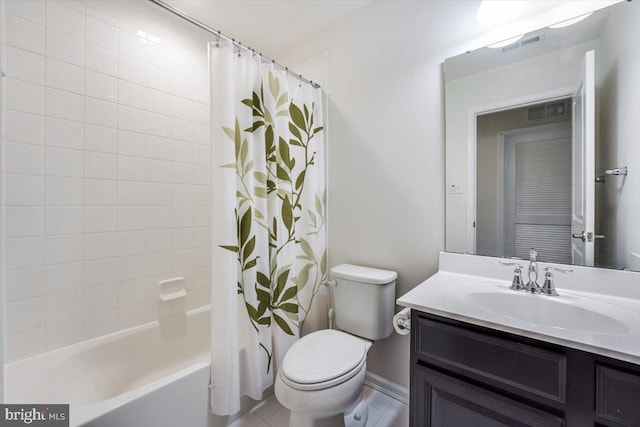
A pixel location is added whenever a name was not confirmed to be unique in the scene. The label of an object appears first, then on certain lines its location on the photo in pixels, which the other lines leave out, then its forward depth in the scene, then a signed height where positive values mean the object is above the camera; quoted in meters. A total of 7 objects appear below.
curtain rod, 1.17 +0.88
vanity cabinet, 0.75 -0.52
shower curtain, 1.32 -0.02
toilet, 1.16 -0.68
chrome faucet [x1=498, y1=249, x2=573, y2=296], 1.13 -0.28
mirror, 1.08 +0.31
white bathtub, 1.11 -0.83
